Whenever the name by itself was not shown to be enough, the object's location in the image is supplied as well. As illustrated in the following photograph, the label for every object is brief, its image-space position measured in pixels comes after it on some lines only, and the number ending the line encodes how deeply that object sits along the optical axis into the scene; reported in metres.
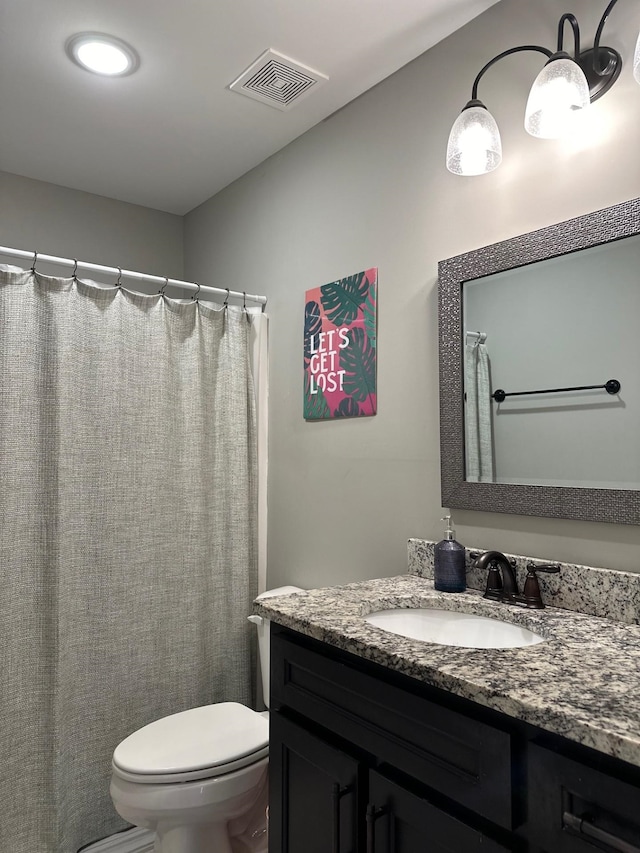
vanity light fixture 1.31
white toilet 1.58
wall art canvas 2.03
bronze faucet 1.41
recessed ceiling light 1.84
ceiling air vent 1.92
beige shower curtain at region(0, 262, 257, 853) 1.95
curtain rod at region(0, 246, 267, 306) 2.00
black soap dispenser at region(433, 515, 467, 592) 1.57
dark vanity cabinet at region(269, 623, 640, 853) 0.83
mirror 1.36
